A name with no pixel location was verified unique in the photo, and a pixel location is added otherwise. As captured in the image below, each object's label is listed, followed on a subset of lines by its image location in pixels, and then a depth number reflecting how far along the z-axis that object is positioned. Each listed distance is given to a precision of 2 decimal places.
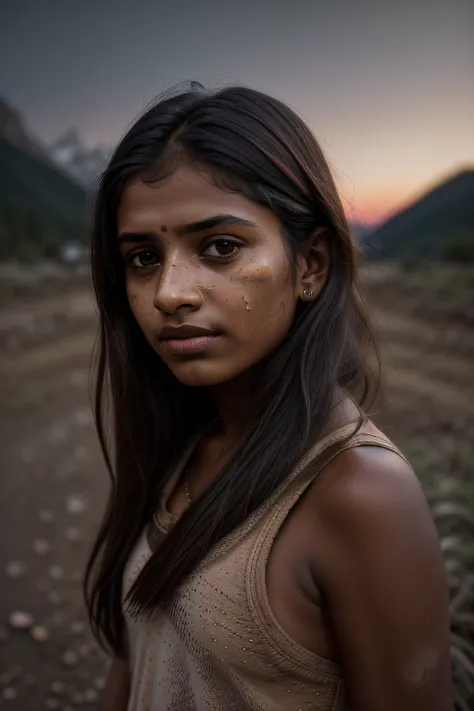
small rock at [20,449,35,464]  2.60
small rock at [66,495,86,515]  2.58
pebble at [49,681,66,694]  2.03
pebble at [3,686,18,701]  1.99
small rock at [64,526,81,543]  2.51
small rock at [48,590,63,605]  2.28
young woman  0.81
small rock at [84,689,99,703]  2.04
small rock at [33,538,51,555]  2.40
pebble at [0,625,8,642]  2.11
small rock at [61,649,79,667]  2.12
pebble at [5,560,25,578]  2.31
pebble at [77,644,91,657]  2.16
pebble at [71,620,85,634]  2.22
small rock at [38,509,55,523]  2.50
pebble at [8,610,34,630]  2.17
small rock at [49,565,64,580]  2.37
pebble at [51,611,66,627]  2.22
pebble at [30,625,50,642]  2.15
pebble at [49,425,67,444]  2.72
